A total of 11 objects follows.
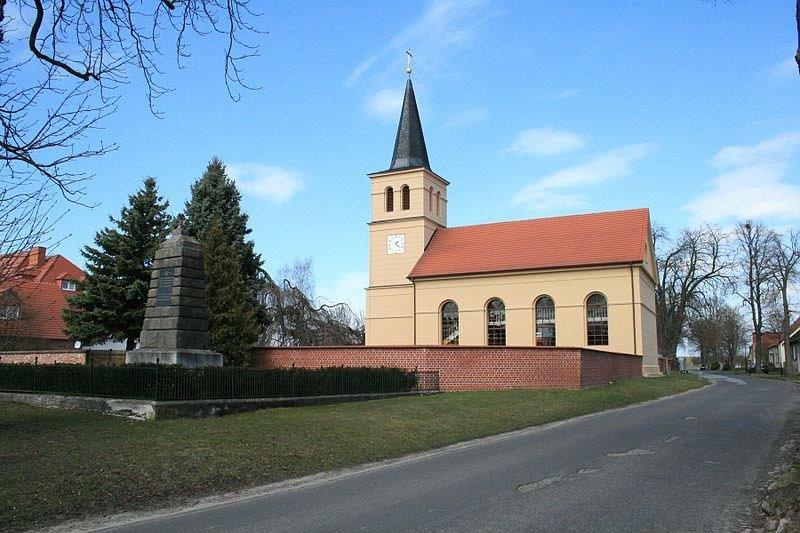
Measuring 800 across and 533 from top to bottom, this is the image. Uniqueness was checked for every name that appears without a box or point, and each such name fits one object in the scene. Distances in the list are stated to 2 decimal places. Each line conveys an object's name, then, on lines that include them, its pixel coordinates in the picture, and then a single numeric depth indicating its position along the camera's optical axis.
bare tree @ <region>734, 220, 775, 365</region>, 57.12
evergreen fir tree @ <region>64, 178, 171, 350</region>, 29.48
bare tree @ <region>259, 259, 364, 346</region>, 36.91
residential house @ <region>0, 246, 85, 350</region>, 32.05
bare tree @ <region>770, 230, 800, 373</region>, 55.00
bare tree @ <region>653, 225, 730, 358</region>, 58.53
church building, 38.47
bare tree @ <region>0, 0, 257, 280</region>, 6.13
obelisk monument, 17.59
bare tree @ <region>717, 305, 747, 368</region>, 87.36
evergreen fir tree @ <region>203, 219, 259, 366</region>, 26.92
